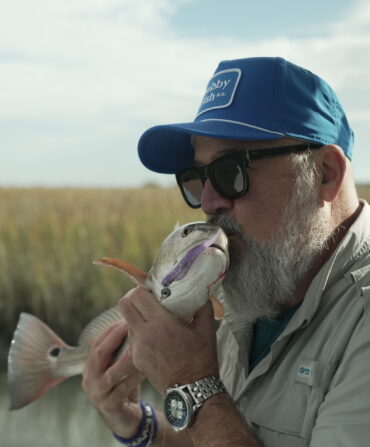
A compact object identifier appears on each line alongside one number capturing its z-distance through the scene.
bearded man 0.78
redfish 0.81
